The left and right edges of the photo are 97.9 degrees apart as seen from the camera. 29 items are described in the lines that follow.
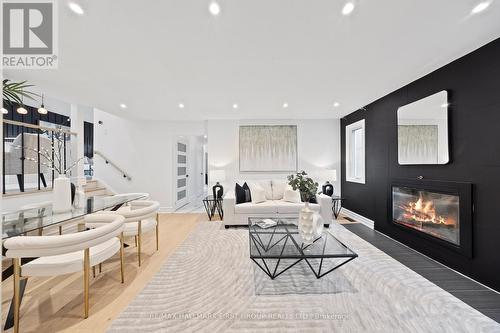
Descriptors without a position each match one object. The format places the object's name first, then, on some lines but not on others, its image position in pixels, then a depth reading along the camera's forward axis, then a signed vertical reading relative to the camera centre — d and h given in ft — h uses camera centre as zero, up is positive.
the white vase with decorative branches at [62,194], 7.93 -0.99
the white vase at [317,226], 8.86 -2.46
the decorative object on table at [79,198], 8.75 -1.34
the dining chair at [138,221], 8.41 -2.28
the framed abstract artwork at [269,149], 18.19 +1.45
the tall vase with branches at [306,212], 8.79 -1.90
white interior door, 19.72 -0.75
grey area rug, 5.85 -4.20
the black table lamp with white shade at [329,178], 16.31 -0.93
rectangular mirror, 8.99 +1.57
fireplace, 8.08 -2.01
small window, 16.26 +1.04
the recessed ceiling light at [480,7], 5.88 +4.36
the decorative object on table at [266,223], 10.19 -2.76
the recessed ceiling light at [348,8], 5.82 +4.31
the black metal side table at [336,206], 15.90 -3.15
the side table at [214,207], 16.28 -3.17
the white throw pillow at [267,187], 15.60 -1.52
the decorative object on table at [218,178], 16.80 -0.90
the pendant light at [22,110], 11.76 +3.15
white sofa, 13.87 -2.81
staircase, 16.18 -1.69
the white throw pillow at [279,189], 15.61 -1.66
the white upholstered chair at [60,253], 5.37 -2.19
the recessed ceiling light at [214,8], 5.86 +4.35
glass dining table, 6.09 -1.64
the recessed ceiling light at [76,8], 5.85 +4.37
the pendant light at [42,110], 15.58 +4.14
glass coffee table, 7.26 -2.98
